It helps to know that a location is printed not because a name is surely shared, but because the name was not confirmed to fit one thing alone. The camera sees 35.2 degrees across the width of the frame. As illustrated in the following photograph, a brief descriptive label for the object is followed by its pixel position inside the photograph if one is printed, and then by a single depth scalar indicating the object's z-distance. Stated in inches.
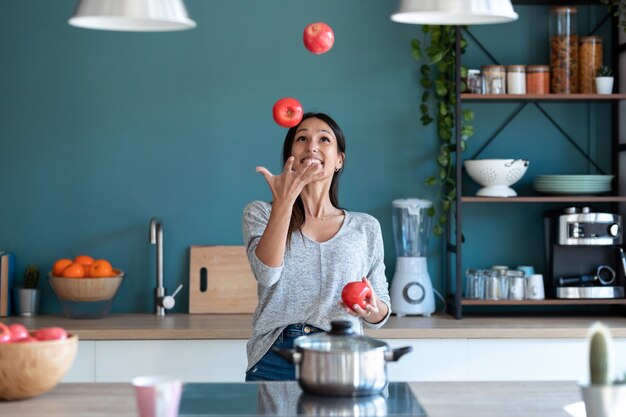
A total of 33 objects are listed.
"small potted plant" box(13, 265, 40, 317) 164.1
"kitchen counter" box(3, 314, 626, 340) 148.9
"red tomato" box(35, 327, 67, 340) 85.9
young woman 107.0
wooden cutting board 167.2
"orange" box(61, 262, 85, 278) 158.7
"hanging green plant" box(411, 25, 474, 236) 164.2
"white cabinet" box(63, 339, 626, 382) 149.1
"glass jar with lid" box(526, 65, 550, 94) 163.8
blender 163.2
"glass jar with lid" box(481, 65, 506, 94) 162.9
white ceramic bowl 162.1
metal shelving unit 159.8
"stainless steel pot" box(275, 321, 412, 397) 80.8
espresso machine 161.3
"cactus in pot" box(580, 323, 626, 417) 69.3
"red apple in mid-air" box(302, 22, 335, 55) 118.9
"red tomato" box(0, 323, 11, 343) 84.4
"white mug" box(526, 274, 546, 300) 162.5
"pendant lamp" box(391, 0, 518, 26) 83.2
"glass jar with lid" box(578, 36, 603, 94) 165.0
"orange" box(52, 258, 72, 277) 160.1
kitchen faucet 165.3
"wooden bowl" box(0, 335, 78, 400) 83.5
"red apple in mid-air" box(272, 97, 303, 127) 118.4
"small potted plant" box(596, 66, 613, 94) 163.0
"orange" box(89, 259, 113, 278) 159.6
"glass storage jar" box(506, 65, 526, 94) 163.0
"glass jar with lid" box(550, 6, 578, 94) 164.2
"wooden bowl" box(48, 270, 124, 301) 157.9
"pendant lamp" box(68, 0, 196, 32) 81.7
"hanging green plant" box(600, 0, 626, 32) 163.0
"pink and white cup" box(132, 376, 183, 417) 74.7
